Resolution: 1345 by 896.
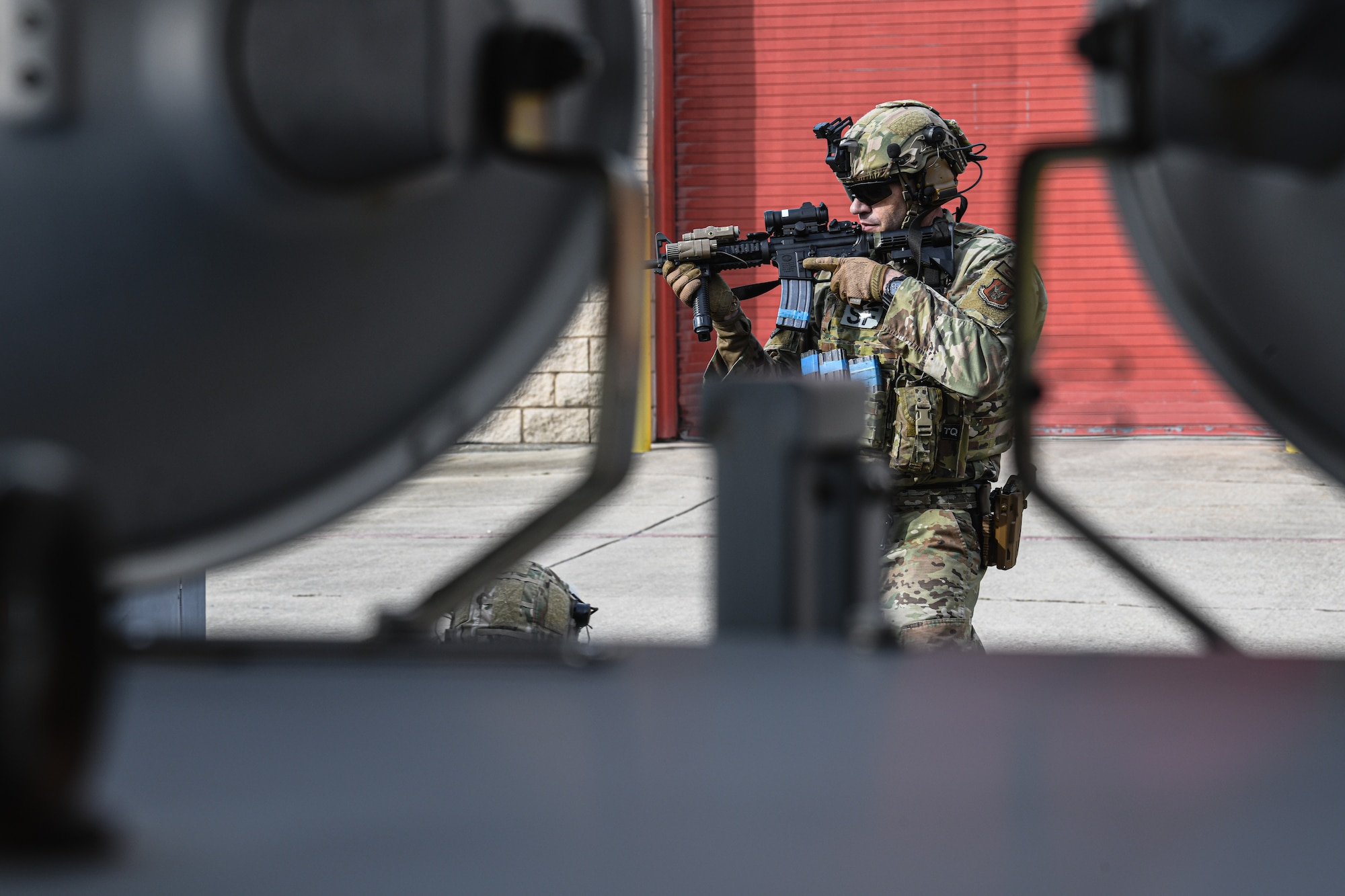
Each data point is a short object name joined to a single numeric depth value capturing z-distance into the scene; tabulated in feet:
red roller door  94.73
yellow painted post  101.44
